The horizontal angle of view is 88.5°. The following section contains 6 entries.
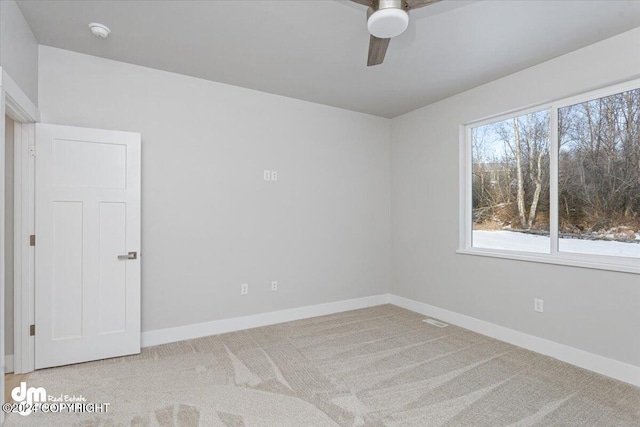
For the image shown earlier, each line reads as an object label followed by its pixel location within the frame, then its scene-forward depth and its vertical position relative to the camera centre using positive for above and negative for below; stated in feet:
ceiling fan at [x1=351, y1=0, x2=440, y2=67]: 5.80 +3.58
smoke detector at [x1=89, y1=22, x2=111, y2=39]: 8.32 +4.80
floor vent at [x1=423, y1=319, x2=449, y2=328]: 12.50 -4.17
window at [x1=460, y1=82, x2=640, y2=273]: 8.80 +1.02
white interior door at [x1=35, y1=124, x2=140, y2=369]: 8.87 -0.80
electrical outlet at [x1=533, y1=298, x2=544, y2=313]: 10.09 -2.78
